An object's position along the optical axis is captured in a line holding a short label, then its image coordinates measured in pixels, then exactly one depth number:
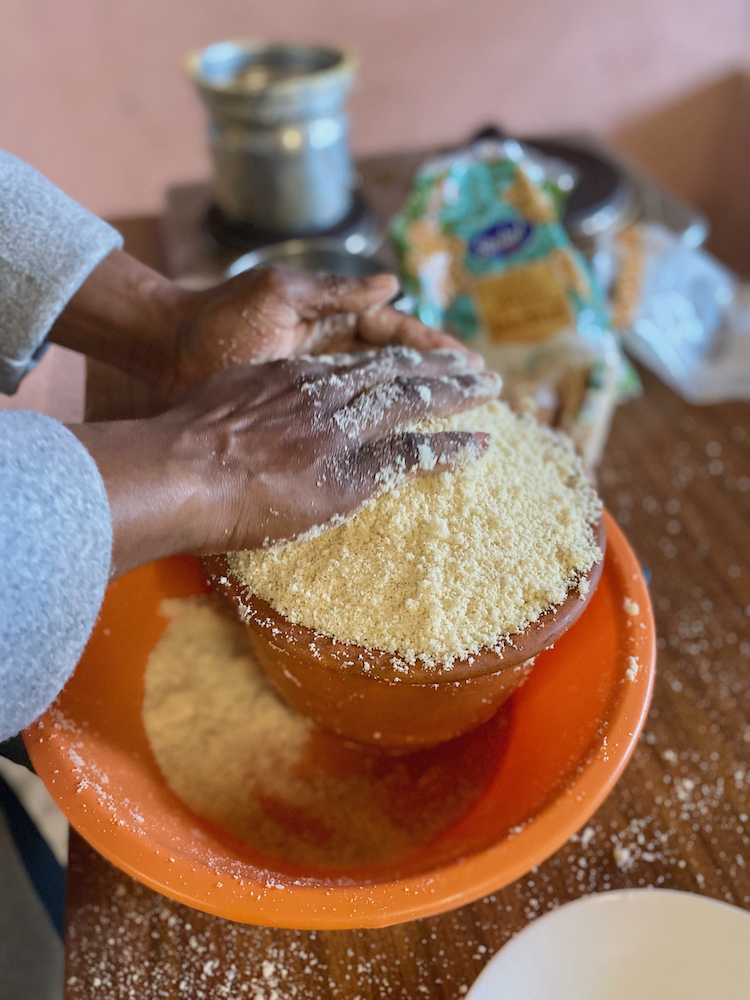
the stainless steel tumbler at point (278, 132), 0.99
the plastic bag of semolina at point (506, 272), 0.93
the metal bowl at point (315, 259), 1.03
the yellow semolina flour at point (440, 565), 0.44
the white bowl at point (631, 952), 0.43
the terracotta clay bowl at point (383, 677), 0.43
